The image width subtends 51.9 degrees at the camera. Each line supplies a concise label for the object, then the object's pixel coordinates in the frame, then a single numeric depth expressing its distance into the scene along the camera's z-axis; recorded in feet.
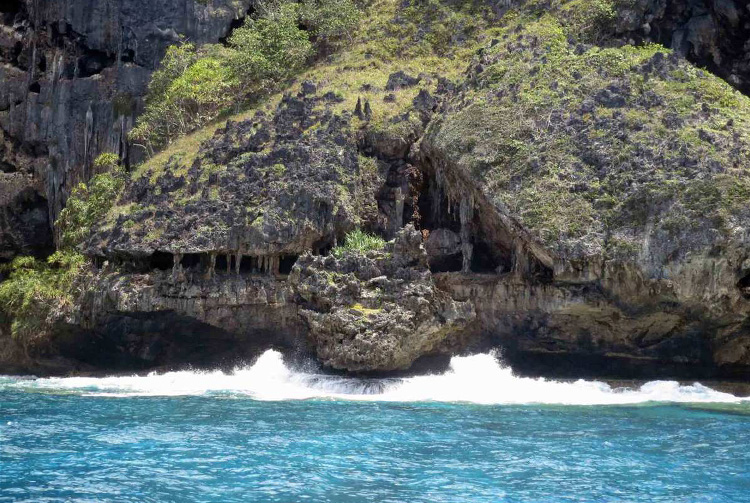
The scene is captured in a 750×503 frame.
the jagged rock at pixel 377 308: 101.60
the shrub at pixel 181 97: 148.36
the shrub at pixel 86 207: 132.57
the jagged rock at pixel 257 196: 112.98
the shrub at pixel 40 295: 125.39
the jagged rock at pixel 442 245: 116.88
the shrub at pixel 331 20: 162.81
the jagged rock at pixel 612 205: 93.86
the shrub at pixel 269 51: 151.12
